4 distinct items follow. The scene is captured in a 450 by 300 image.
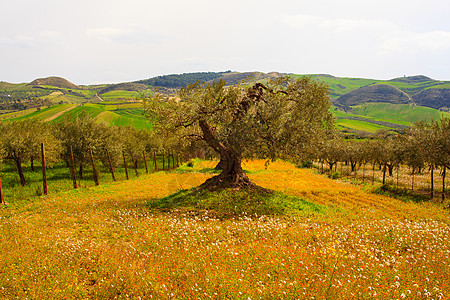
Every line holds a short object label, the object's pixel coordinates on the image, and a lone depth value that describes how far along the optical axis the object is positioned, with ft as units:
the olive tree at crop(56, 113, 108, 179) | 139.13
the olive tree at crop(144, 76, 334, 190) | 63.36
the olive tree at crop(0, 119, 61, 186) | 117.70
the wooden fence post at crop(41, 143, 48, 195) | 71.97
